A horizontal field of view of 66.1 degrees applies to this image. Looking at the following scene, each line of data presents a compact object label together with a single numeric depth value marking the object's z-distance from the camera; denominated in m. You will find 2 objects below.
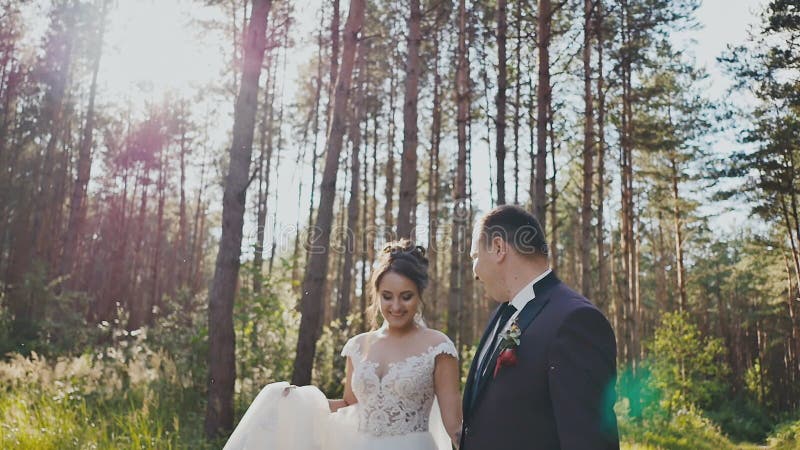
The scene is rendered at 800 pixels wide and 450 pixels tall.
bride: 3.96
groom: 2.05
